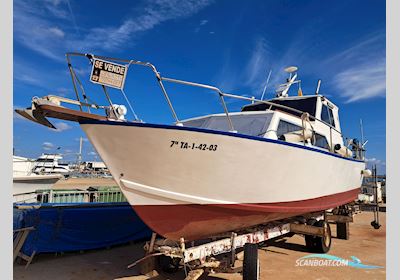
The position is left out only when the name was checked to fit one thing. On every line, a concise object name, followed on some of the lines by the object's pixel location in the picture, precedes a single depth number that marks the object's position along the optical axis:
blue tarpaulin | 6.33
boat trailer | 4.15
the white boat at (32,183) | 10.79
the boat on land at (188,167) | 3.99
